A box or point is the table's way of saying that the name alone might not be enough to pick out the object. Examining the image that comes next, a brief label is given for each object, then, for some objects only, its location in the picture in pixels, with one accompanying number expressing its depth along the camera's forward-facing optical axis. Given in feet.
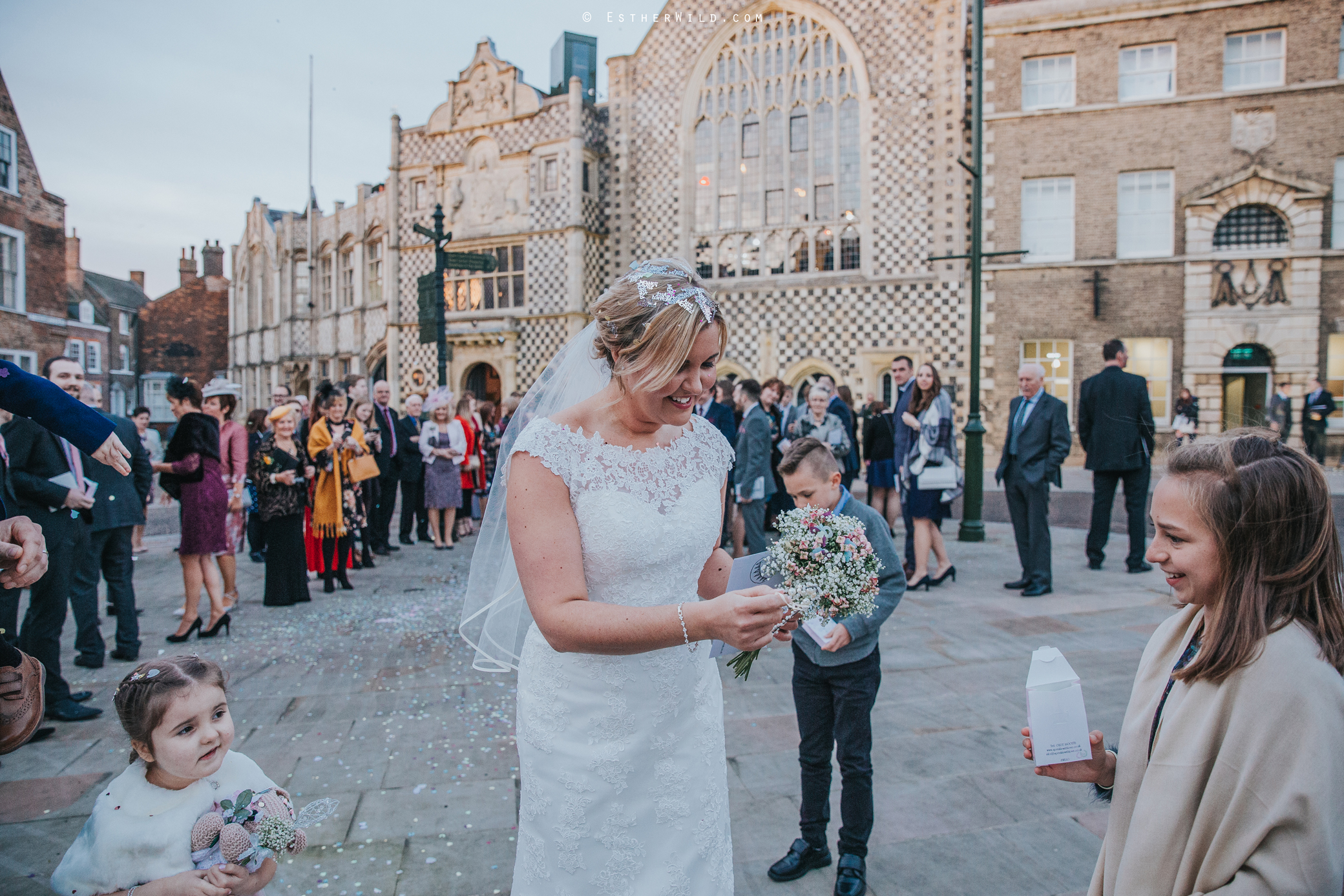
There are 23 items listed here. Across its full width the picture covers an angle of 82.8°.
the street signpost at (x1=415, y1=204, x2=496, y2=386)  33.47
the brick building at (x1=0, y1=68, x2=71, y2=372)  56.34
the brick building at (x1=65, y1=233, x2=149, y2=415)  99.40
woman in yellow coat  23.47
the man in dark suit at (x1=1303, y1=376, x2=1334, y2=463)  49.44
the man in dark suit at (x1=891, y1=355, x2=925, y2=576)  22.75
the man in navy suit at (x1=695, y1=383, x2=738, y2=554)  23.85
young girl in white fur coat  5.54
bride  5.68
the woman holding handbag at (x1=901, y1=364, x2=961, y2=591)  21.36
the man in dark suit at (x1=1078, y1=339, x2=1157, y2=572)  23.27
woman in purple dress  17.85
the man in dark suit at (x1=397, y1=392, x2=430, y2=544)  30.48
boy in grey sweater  8.44
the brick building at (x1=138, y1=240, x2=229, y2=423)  123.34
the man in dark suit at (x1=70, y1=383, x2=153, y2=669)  15.83
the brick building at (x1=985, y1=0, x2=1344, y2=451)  51.83
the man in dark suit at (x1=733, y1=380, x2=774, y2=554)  22.84
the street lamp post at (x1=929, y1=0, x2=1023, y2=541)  29.32
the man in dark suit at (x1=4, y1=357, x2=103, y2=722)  13.65
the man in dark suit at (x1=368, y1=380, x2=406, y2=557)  28.96
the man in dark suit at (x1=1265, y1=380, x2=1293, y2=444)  50.11
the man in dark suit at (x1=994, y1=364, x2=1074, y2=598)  21.13
